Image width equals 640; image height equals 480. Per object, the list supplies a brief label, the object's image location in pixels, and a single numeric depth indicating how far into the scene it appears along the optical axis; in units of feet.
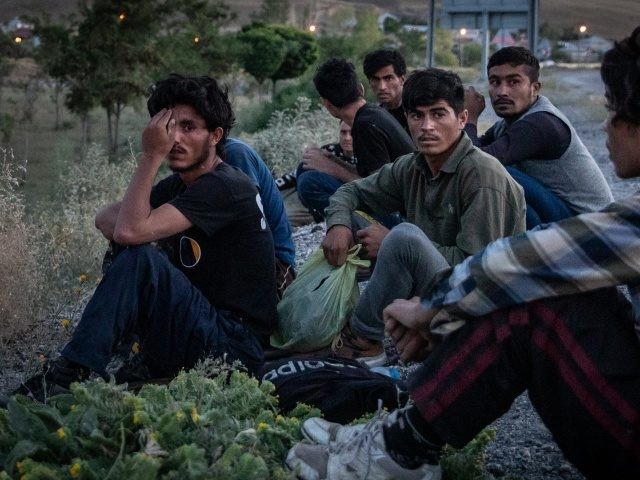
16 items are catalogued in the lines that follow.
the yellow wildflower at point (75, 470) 9.62
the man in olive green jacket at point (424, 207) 14.79
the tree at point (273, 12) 161.07
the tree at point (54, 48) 74.59
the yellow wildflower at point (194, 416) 10.58
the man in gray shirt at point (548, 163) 18.38
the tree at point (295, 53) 113.39
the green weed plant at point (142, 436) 9.84
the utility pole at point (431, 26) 54.34
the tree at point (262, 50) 107.96
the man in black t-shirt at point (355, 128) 21.56
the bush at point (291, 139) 40.88
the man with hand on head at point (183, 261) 13.43
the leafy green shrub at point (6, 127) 74.60
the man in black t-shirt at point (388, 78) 24.64
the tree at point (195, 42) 78.74
